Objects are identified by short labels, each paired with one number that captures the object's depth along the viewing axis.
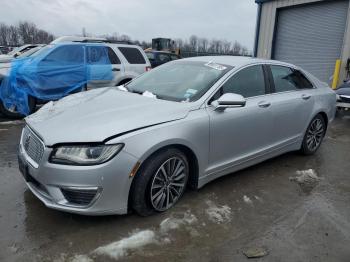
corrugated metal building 11.73
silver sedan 2.69
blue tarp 6.81
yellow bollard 11.33
